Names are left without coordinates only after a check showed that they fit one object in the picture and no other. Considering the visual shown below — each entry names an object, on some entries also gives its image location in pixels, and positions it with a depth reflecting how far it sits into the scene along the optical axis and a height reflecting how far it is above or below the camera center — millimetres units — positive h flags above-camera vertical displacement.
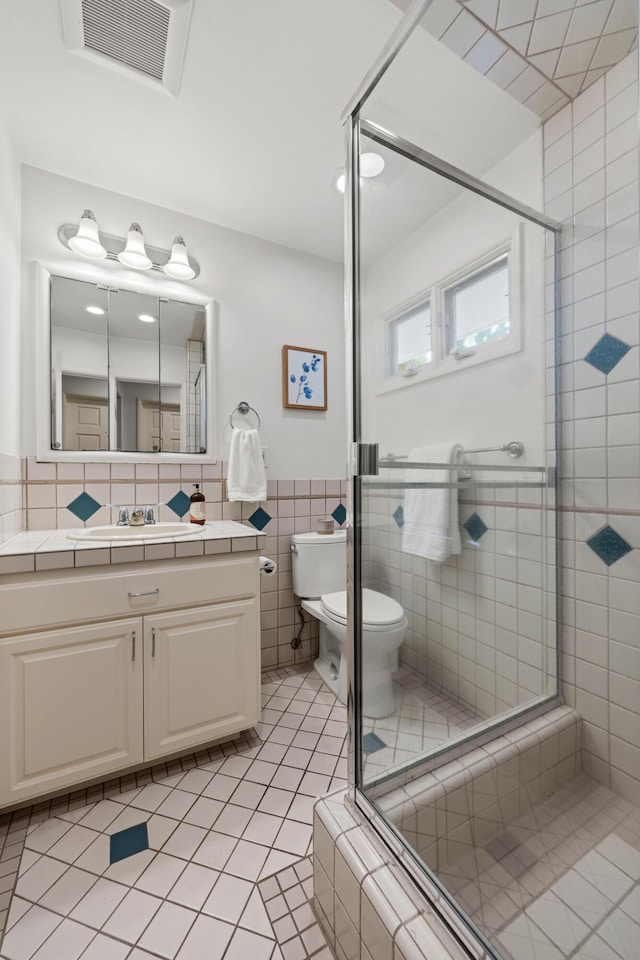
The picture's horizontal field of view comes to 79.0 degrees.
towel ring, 2000 +354
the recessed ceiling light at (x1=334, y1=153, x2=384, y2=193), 977 +797
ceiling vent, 1071 +1298
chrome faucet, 1697 -185
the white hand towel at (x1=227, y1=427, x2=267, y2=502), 1899 +37
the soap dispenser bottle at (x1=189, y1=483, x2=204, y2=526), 1822 -149
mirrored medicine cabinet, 1669 +483
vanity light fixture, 1636 +1024
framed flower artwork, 2123 +550
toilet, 955 -494
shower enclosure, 842 -124
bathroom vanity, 1153 -607
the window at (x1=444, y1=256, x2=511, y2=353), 1146 +493
